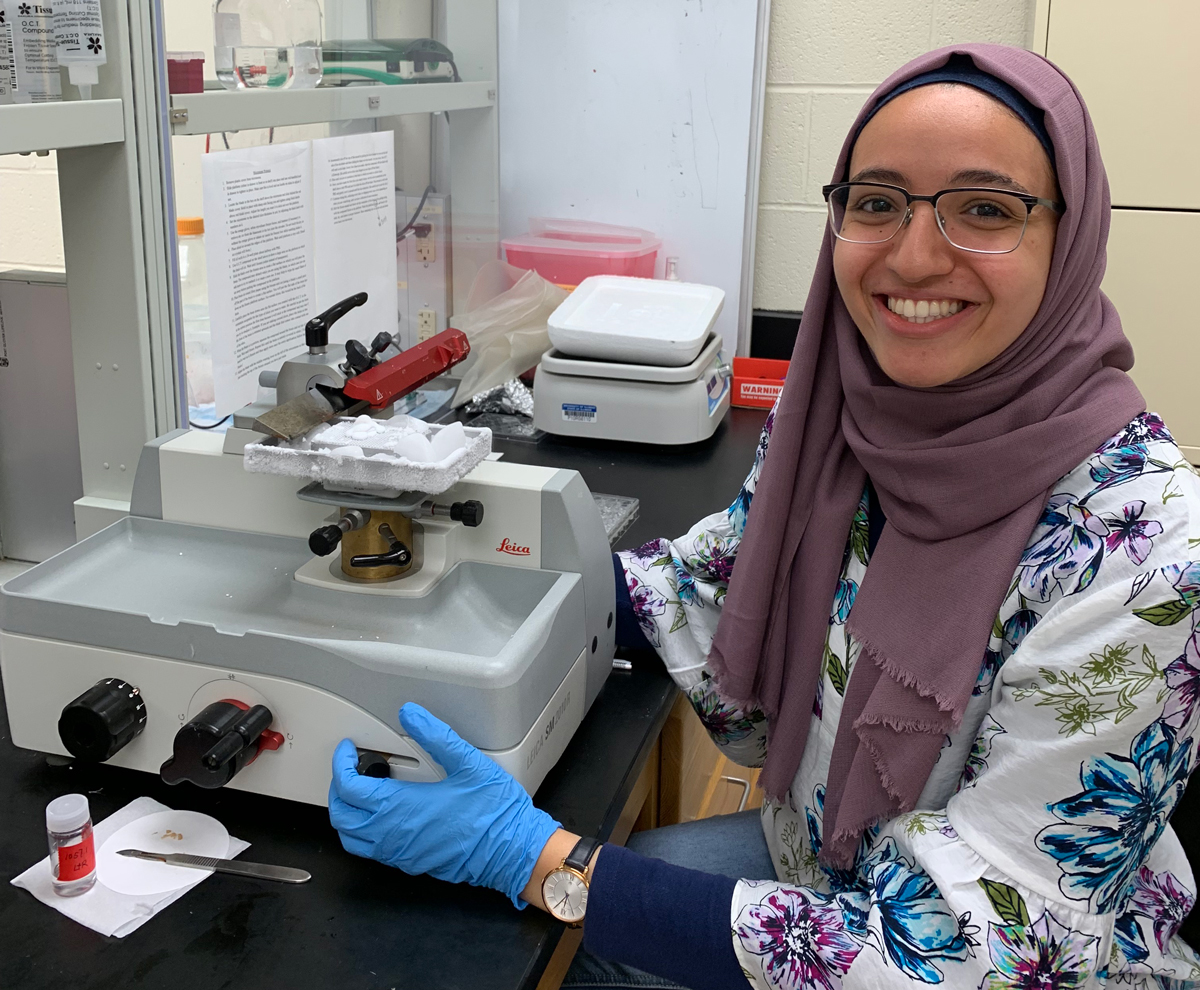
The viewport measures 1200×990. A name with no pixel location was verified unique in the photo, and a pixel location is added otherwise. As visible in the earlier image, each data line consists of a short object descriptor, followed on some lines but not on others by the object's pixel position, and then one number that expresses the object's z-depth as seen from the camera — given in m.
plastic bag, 2.29
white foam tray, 0.99
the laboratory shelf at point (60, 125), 0.98
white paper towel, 0.86
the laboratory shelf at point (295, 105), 1.28
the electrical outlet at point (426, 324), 2.33
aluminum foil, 2.23
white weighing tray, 2.04
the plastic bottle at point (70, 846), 0.88
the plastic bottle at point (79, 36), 1.08
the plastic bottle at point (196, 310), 1.47
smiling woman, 0.83
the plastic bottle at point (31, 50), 1.04
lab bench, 0.82
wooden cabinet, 1.49
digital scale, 2.04
